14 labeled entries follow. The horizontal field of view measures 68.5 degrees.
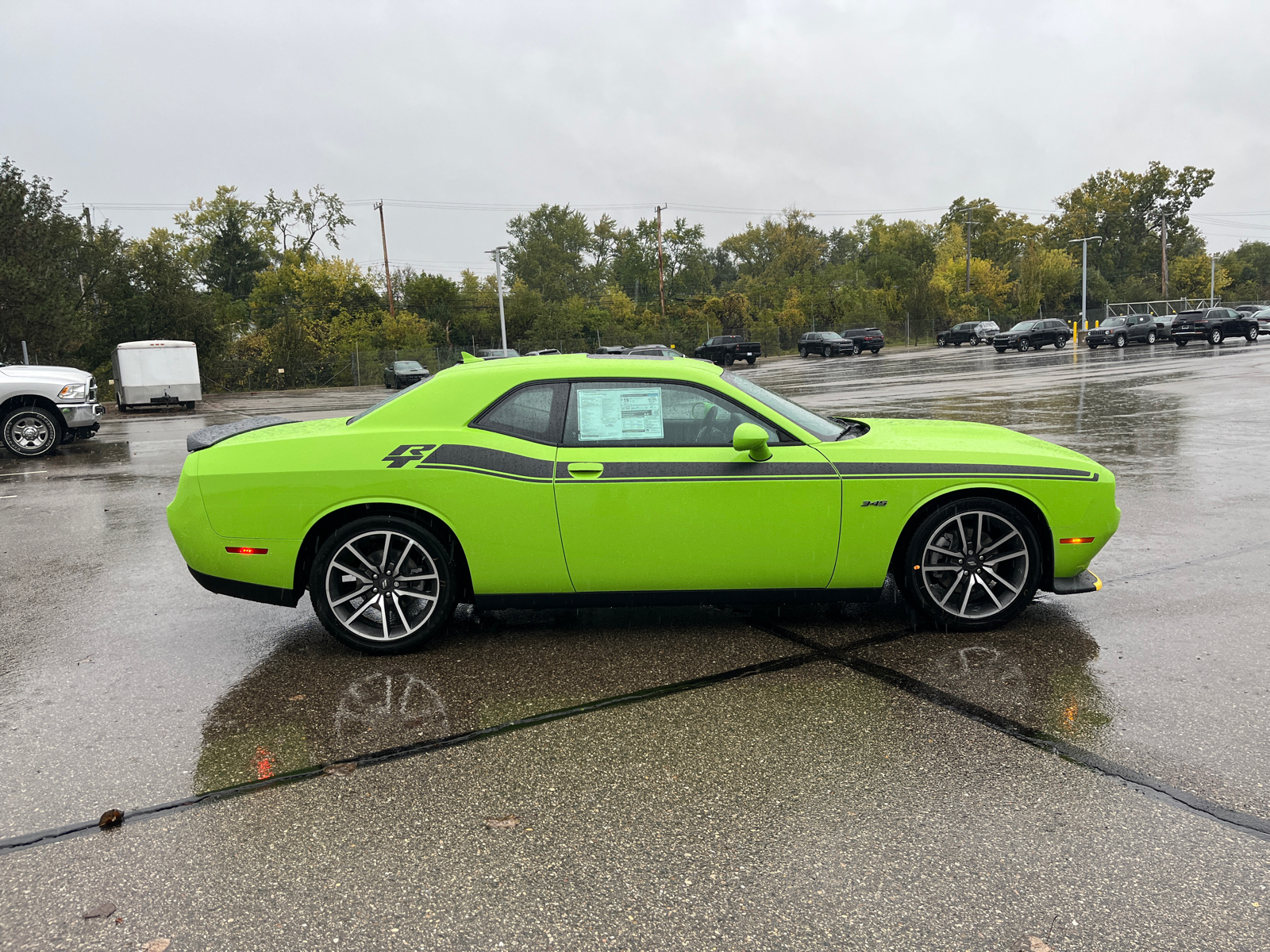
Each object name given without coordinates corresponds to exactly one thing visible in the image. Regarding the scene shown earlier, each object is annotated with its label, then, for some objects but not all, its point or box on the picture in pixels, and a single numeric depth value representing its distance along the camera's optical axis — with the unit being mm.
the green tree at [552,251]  100062
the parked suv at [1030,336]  48438
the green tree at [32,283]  28875
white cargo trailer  27891
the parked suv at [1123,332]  44625
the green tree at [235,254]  79750
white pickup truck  14438
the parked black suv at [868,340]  55875
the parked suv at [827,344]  55000
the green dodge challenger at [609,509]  4660
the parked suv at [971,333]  62344
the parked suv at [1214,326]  42469
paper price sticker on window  4805
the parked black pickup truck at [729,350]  51125
